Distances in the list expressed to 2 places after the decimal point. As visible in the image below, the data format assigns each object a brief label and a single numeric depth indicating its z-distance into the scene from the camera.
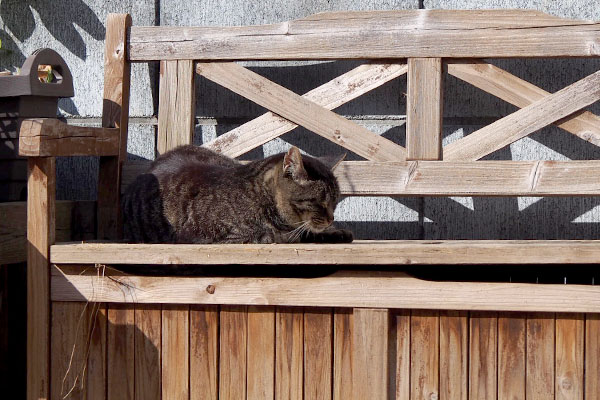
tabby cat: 5.43
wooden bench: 4.59
